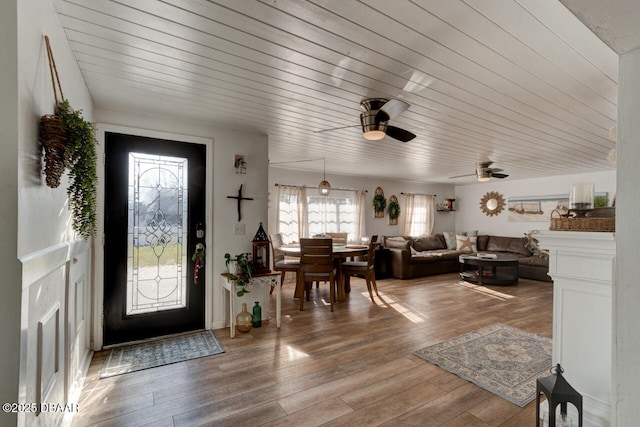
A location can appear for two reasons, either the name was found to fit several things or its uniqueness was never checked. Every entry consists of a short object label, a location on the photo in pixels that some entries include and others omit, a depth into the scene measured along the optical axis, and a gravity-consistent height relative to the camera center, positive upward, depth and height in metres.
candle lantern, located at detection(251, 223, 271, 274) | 3.53 -0.48
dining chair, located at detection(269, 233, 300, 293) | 4.75 -0.86
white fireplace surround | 1.58 -0.54
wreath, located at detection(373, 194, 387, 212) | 7.51 +0.26
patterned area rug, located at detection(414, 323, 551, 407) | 2.29 -1.31
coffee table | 5.76 -1.16
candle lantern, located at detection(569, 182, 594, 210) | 1.81 +0.12
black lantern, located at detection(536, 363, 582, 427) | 1.46 -0.88
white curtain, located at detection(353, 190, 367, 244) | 7.20 -0.12
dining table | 4.41 -0.62
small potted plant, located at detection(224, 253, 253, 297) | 3.23 -0.64
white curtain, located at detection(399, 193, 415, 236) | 8.07 -0.04
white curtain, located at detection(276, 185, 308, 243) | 6.33 -0.02
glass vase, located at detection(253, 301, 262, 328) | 3.50 -1.23
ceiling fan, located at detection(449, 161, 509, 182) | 5.04 +0.73
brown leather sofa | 6.25 -0.92
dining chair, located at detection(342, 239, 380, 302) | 4.60 -0.86
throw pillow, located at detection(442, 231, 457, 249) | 8.00 -0.67
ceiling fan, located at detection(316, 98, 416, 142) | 2.60 +0.81
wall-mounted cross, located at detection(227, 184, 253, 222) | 3.54 +0.15
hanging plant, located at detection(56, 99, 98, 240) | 1.36 +0.22
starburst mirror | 7.89 +0.31
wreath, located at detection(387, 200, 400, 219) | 7.79 +0.12
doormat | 2.56 -1.33
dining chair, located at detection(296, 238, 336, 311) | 4.09 -0.69
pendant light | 5.46 +0.45
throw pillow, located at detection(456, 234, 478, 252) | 7.44 -0.74
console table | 3.21 -0.86
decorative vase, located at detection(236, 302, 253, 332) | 3.30 -1.22
